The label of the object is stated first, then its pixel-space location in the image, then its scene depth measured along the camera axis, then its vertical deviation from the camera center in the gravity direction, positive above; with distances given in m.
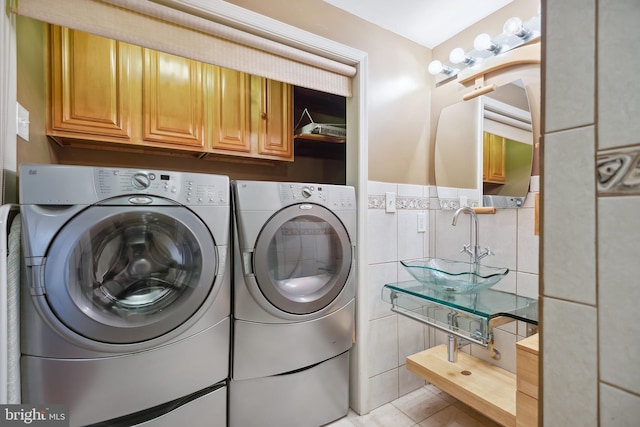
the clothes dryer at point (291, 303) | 1.30 -0.45
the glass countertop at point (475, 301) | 1.17 -0.43
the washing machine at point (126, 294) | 0.93 -0.32
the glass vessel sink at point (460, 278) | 1.42 -0.36
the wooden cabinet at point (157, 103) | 1.36 +0.59
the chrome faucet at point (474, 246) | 1.61 -0.21
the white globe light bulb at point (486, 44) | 1.52 +0.89
